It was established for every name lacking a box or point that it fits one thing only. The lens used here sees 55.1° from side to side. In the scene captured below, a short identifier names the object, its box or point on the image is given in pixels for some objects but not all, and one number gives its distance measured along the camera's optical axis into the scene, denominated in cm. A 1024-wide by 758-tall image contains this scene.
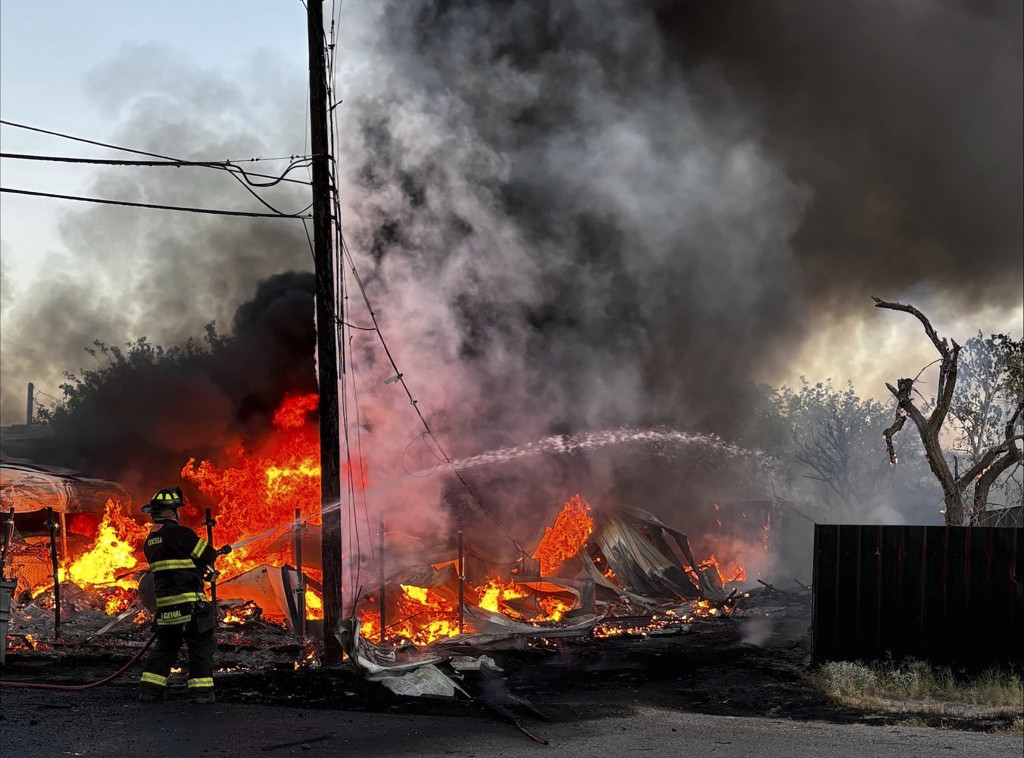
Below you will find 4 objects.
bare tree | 1248
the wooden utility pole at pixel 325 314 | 1096
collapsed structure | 1373
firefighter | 877
